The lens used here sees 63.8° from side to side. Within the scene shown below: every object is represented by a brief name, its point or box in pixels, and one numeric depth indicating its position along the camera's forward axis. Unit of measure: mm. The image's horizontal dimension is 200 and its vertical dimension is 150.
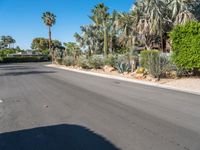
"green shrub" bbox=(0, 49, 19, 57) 64072
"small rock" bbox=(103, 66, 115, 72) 17557
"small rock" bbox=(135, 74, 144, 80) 12794
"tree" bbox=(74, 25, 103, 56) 37028
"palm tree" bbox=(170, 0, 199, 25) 22536
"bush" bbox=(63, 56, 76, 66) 27572
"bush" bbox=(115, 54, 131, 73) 15725
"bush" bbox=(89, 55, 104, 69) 20420
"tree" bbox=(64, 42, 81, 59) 32137
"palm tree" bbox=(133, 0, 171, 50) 23460
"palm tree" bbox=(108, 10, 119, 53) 31050
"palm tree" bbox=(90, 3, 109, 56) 35398
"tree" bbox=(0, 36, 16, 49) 89202
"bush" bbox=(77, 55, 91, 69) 22333
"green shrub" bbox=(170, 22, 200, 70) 10752
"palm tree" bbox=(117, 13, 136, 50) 26177
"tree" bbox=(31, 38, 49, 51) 75216
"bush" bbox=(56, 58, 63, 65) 32572
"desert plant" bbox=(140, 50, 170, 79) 11721
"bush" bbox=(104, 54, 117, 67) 17817
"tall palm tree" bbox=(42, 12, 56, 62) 40217
